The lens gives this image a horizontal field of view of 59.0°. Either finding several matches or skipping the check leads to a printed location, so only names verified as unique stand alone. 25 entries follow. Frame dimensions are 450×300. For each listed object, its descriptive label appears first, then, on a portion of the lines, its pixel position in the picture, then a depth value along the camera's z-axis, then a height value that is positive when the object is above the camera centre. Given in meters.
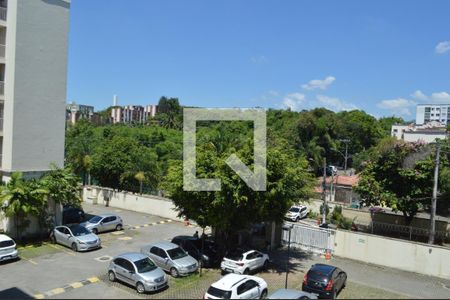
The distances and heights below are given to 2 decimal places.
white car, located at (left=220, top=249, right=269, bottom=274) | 19.37 -5.97
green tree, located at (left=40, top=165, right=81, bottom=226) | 24.28 -3.39
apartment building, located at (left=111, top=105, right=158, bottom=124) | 168.50 +9.66
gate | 23.95 -5.77
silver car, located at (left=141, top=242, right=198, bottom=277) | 19.24 -6.05
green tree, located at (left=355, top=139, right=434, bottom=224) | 26.45 -1.99
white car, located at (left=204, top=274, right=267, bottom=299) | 15.31 -5.85
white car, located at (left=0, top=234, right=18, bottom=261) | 20.31 -6.22
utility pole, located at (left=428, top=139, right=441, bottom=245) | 23.03 -3.23
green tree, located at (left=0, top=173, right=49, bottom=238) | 22.53 -4.06
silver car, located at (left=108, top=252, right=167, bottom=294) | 17.02 -6.03
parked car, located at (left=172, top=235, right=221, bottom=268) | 21.11 -6.03
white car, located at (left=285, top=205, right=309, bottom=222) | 33.31 -5.95
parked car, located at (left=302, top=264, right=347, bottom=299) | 16.83 -5.87
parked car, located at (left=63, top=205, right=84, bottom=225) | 28.78 -6.06
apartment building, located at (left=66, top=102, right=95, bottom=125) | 131.66 +6.83
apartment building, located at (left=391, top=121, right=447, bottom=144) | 78.36 +3.57
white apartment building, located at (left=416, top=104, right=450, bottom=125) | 170.62 +16.88
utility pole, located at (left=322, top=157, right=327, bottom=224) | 29.40 -4.35
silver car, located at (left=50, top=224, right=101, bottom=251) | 22.69 -6.16
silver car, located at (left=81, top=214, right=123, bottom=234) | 26.55 -6.11
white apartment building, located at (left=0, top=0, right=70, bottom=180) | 24.03 +2.92
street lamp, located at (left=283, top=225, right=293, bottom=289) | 25.47 -5.38
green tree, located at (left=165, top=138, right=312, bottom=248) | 19.16 -2.61
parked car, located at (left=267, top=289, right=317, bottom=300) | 14.22 -5.49
